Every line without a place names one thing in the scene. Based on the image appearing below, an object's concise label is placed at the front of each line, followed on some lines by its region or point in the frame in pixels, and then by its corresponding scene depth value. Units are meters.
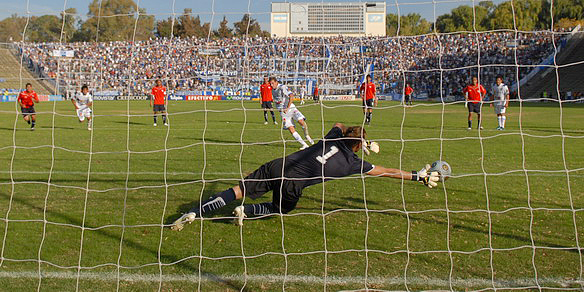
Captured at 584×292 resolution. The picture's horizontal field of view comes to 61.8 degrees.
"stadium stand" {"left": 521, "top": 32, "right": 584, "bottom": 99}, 36.71
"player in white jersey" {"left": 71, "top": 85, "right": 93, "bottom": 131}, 17.97
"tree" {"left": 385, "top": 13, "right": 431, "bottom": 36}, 25.46
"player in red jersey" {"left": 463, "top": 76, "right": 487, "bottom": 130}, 16.27
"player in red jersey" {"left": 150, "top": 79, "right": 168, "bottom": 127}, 18.77
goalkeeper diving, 5.34
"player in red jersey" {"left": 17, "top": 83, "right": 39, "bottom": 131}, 17.12
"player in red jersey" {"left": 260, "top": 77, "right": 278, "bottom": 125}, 19.02
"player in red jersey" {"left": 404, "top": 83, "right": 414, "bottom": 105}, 26.54
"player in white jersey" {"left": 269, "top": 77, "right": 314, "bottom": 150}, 12.70
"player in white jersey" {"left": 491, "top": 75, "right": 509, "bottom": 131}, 16.30
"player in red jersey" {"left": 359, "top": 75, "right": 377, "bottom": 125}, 18.69
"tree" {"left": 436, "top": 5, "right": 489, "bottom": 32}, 32.75
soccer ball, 6.12
